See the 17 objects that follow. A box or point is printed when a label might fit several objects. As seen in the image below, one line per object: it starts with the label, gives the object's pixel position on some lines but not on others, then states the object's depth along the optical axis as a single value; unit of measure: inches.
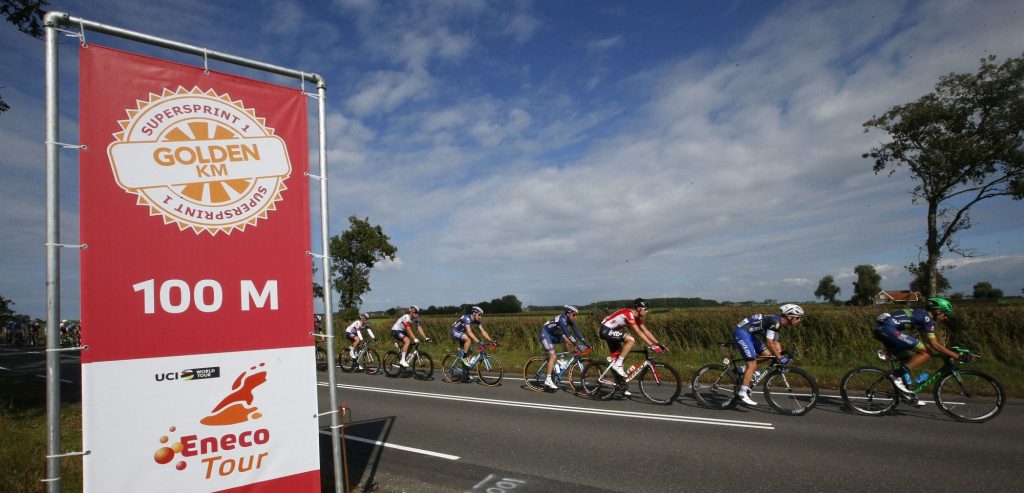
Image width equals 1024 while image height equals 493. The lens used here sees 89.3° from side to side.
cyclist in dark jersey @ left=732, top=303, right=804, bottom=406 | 347.3
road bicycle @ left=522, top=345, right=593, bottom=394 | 442.0
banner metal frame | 114.3
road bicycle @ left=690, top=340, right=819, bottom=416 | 335.9
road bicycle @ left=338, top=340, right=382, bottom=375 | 666.8
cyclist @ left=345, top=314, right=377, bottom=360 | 677.9
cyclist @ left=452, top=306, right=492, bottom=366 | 538.6
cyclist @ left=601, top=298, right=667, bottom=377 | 397.7
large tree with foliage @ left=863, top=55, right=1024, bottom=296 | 768.3
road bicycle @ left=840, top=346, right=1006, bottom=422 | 308.3
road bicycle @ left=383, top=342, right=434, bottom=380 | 594.9
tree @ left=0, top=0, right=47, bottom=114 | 396.2
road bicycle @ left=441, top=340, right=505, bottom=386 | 532.1
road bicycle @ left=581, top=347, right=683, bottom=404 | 399.2
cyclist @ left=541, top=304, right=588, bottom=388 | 451.5
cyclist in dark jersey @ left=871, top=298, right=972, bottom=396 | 326.6
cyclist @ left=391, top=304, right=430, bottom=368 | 586.9
